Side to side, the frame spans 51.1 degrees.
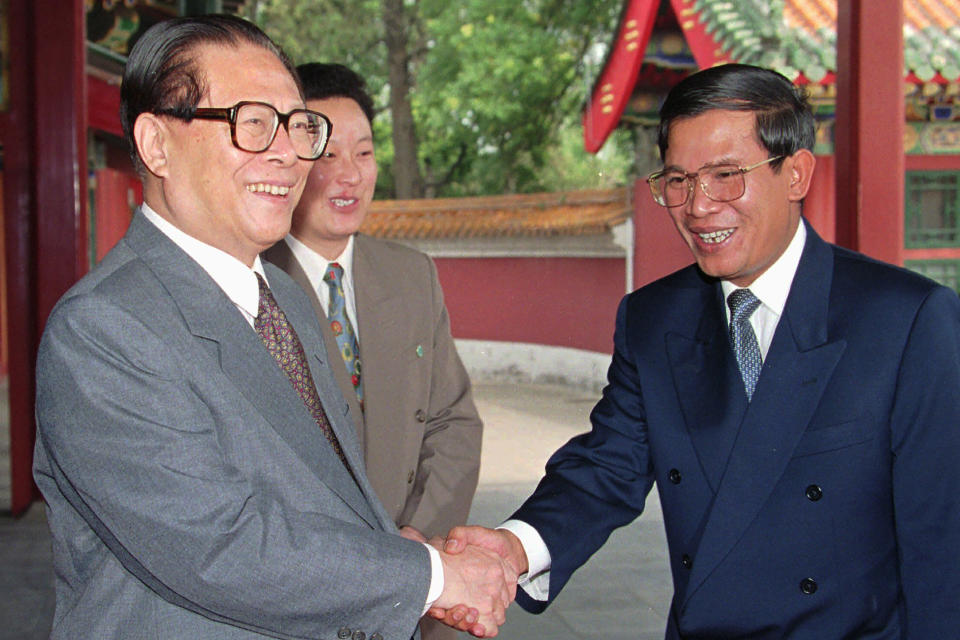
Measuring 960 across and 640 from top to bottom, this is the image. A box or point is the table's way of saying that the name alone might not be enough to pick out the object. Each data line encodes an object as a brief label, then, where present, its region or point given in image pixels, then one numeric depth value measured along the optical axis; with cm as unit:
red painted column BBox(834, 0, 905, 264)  379
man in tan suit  253
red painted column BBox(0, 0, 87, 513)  552
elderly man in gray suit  140
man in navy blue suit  170
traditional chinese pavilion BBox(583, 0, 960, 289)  381
